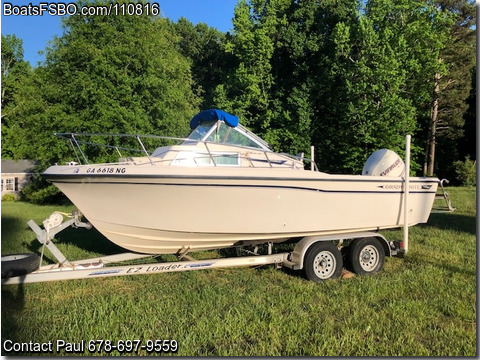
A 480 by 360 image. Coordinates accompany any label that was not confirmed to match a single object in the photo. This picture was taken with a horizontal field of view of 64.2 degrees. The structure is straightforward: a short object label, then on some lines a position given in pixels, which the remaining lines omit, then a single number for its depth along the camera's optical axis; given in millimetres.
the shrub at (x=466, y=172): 26359
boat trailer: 4512
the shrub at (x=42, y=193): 21141
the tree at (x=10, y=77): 32188
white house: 30625
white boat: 4973
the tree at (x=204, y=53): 34125
